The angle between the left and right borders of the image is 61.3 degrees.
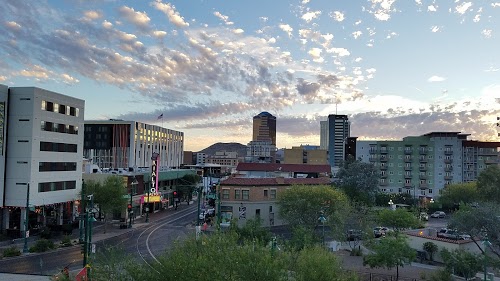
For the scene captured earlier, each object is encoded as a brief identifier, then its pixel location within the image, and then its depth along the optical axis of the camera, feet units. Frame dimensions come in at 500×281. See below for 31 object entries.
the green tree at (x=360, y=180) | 295.28
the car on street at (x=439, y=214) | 309.22
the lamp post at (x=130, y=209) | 232.32
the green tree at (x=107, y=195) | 210.18
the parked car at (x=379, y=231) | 217.77
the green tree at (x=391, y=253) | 134.10
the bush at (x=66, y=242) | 175.71
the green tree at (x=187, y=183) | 362.39
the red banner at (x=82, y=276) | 78.27
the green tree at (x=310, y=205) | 187.21
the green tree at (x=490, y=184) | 246.88
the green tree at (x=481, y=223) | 133.90
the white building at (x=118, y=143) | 486.79
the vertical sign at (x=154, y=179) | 270.05
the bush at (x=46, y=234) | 191.01
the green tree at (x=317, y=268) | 72.74
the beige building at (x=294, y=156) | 631.56
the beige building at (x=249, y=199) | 241.96
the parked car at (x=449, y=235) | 170.40
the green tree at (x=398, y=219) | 196.75
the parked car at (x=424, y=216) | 277.68
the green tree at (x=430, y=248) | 163.94
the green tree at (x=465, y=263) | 127.54
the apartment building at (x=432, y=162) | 395.34
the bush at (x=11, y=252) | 151.12
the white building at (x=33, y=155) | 196.24
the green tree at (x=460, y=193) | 292.61
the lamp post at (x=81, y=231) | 179.98
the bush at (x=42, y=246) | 162.20
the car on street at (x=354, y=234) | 177.68
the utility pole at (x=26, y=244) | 160.25
